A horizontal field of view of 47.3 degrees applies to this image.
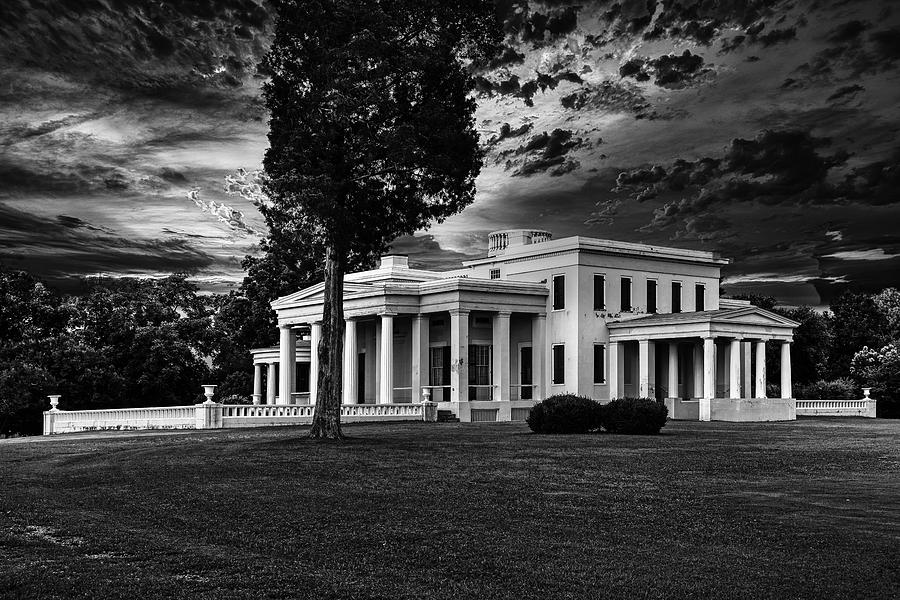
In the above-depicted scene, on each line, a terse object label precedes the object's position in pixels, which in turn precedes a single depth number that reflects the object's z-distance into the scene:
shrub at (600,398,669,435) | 33.00
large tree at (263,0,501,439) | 30.09
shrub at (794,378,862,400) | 64.56
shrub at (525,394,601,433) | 33.22
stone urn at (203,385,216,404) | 42.53
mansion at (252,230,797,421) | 51.38
